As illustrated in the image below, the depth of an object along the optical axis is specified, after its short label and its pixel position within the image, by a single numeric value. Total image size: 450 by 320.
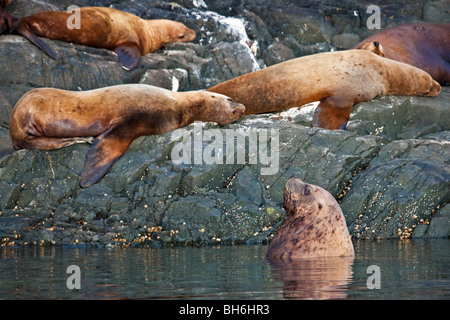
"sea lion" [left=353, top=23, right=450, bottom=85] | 14.60
